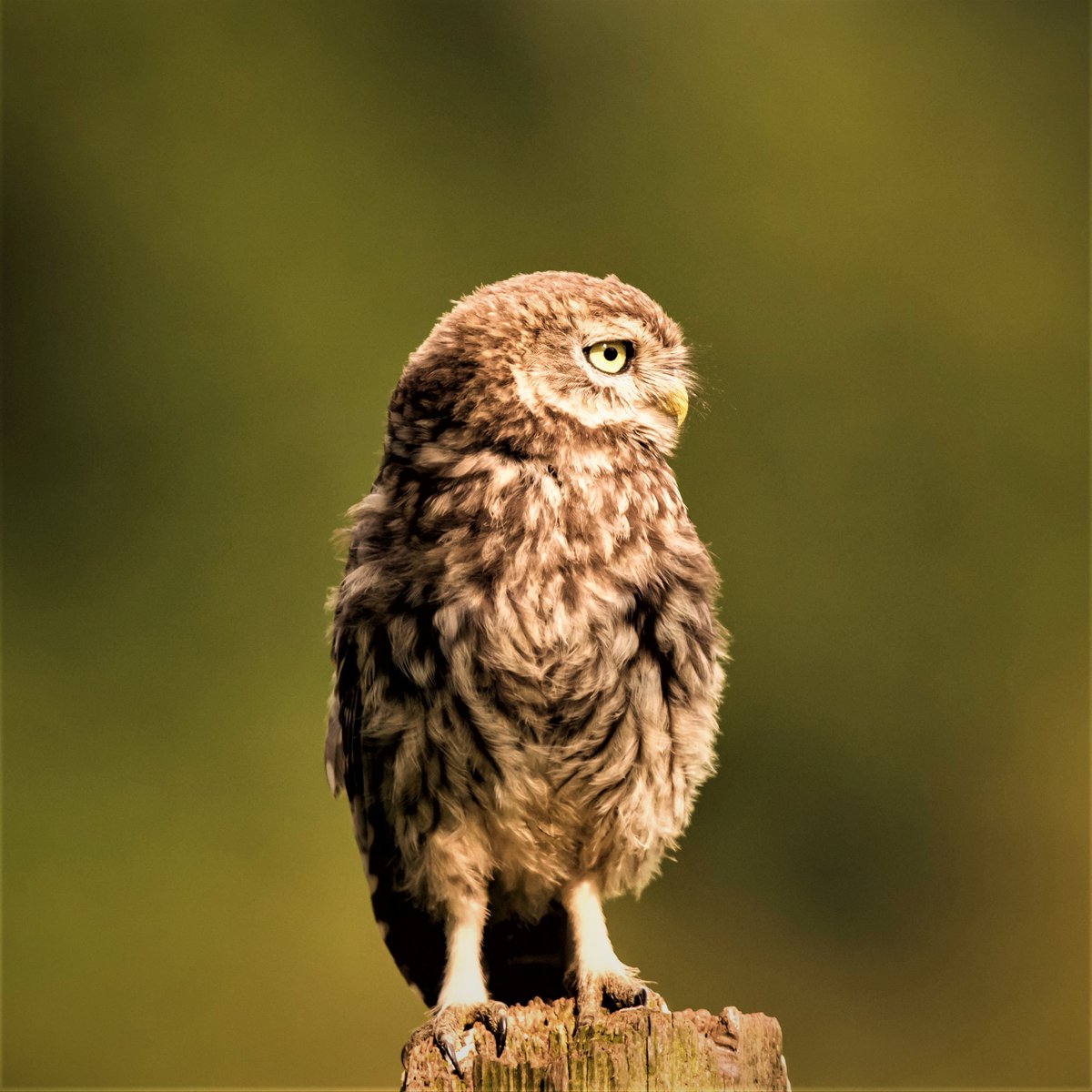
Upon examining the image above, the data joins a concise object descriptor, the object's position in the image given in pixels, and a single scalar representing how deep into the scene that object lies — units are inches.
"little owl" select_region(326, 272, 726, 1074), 221.9
